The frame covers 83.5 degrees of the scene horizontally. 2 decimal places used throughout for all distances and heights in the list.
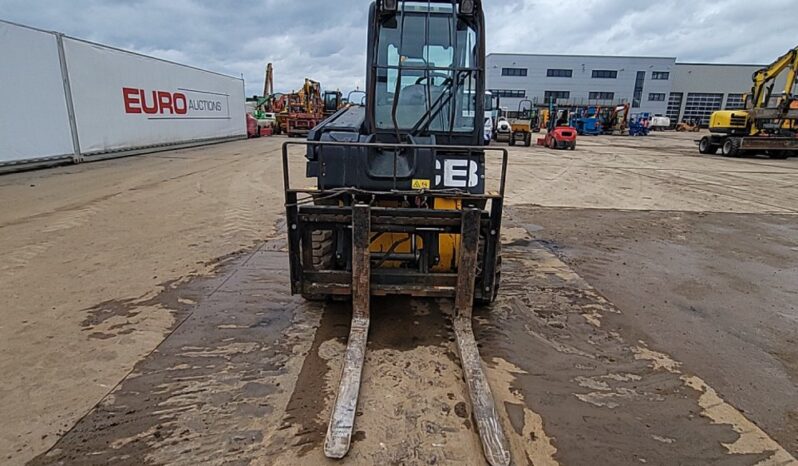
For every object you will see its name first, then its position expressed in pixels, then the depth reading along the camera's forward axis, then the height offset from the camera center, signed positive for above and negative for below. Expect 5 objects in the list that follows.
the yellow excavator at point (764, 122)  18.95 +0.59
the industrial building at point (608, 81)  61.81 +6.94
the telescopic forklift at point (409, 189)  3.58 -0.51
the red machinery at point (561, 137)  24.31 -0.38
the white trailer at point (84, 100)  11.57 +0.63
